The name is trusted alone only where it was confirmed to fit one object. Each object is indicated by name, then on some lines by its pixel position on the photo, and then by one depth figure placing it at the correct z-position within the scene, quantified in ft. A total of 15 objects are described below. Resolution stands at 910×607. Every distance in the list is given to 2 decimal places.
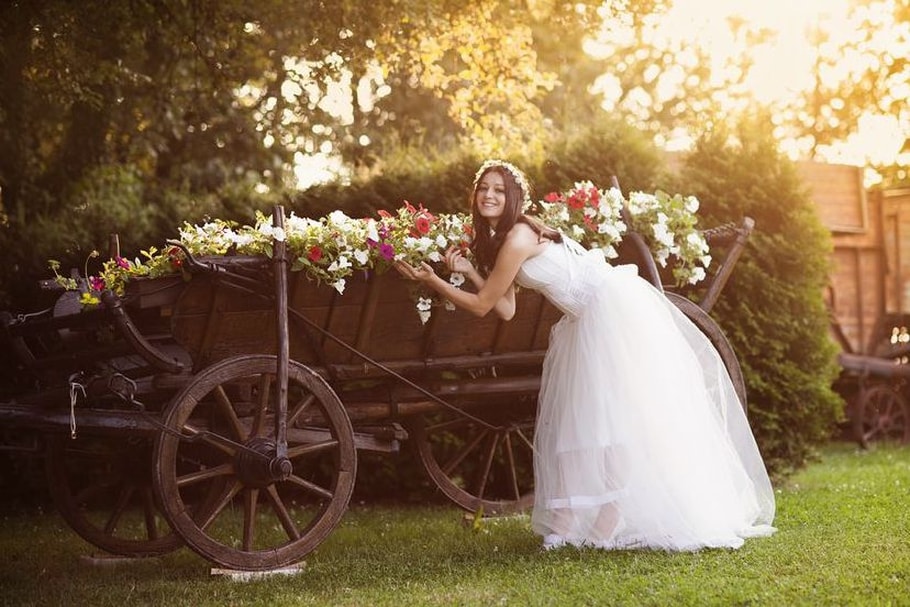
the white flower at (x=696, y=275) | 23.49
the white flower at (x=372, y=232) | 18.65
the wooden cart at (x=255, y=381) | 17.88
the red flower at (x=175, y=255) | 17.71
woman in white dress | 18.79
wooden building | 41.04
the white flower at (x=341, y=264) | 18.38
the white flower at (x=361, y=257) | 18.48
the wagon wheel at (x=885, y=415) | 41.27
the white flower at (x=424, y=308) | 19.54
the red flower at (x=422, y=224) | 19.26
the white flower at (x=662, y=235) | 22.91
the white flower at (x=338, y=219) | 18.88
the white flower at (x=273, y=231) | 18.07
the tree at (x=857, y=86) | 72.79
